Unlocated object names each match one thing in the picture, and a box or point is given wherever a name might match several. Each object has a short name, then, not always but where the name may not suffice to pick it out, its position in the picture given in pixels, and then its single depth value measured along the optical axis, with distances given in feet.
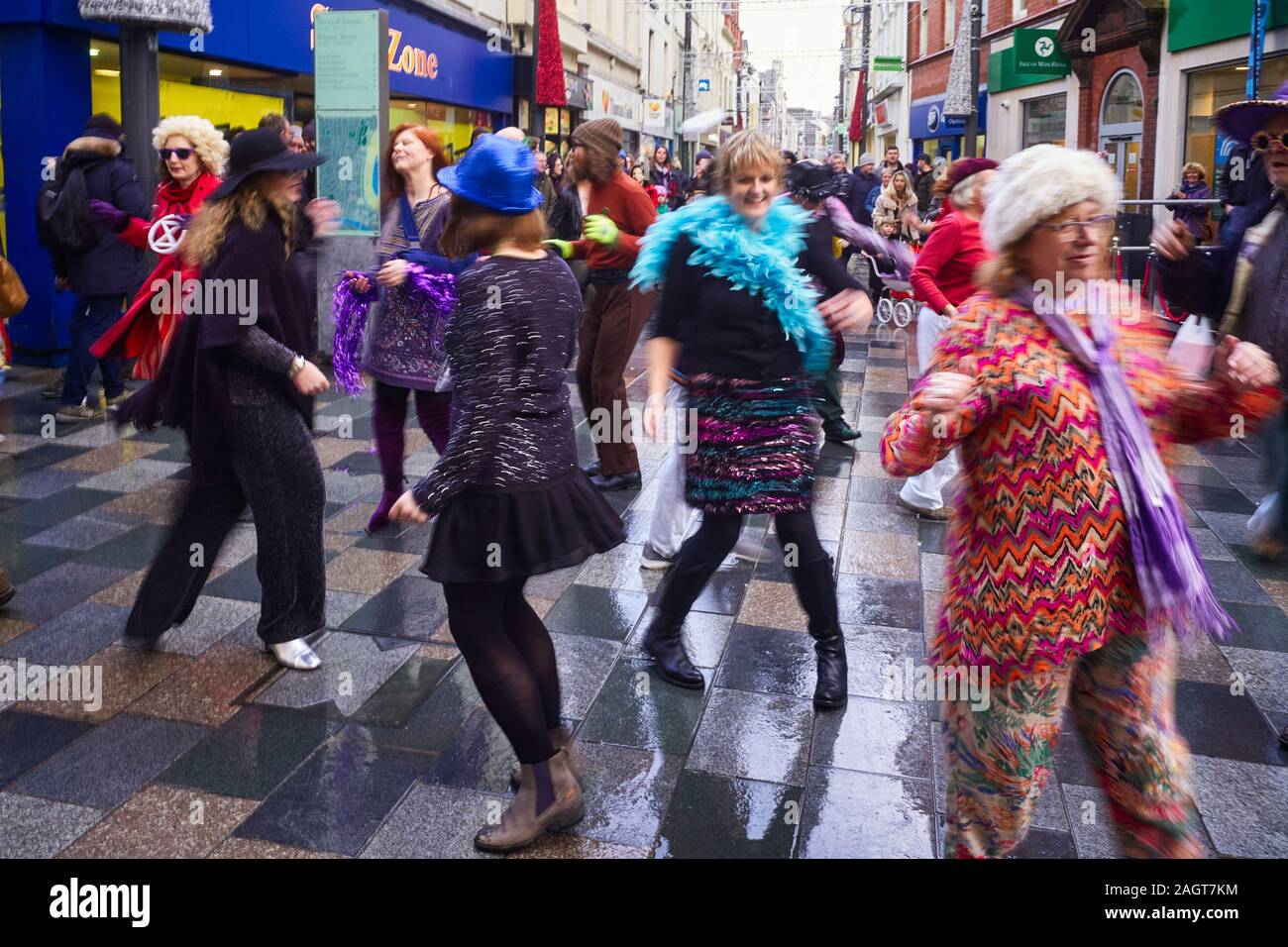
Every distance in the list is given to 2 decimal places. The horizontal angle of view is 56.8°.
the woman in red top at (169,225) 14.48
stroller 46.26
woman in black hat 13.07
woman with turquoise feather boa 13.07
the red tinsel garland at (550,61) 69.41
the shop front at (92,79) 32.55
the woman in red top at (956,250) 19.03
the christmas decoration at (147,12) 30.19
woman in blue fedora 10.03
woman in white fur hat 7.98
